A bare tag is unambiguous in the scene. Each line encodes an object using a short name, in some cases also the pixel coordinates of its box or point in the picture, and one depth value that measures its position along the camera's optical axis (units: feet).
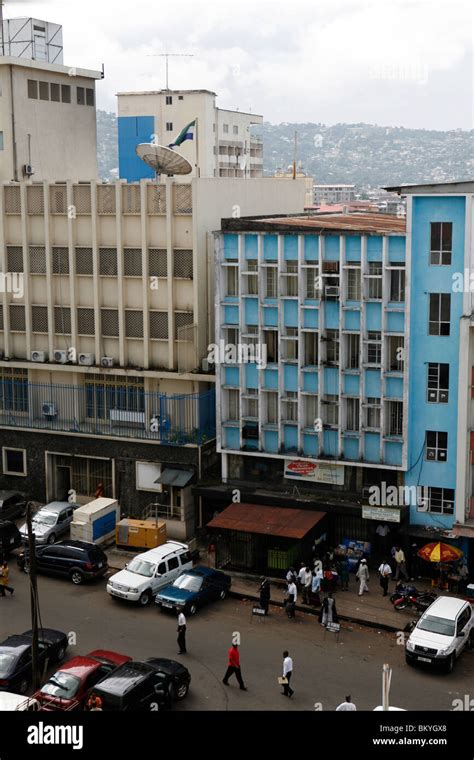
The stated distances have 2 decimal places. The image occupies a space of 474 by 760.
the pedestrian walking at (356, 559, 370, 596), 116.26
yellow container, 129.08
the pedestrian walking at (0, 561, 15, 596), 117.44
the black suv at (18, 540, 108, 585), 120.26
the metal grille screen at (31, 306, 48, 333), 143.74
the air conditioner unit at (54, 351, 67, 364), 142.51
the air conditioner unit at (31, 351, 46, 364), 143.84
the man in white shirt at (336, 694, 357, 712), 82.07
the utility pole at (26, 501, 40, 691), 89.66
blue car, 111.04
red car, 86.17
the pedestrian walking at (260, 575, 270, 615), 111.34
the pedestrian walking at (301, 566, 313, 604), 114.42
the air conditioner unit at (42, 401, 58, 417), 145.18
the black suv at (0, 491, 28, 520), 140.46
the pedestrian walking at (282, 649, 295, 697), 91.91
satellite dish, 138.41
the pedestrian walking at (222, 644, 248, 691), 93.04
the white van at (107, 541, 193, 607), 113.91
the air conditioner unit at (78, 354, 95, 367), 141.18
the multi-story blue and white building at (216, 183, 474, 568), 117.50
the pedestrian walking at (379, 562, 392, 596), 116.57
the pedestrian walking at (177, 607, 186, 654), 101.40
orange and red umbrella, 114.52
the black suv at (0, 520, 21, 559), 128.88
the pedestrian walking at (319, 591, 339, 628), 108.58
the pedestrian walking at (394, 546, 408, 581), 119.85
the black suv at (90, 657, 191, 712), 84.69
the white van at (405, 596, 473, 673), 97.35
